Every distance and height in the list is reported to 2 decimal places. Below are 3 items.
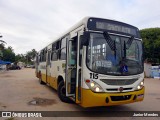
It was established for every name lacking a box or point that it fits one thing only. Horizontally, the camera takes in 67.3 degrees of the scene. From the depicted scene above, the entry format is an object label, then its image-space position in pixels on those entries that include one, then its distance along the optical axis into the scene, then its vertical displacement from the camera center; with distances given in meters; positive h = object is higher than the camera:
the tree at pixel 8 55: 43.22 +2.35
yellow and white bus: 3.62 -0.09
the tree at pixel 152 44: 16.88 +2.46
